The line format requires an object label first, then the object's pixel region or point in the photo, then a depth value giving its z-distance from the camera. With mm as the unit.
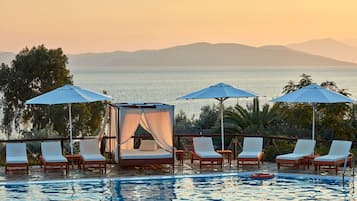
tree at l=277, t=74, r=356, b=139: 23828
